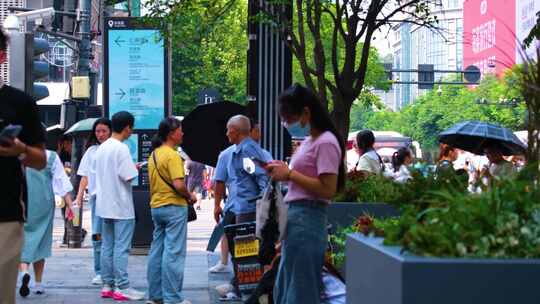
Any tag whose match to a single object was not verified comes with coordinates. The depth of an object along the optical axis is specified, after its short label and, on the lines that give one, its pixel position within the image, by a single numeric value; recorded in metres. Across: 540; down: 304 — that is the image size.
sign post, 17.66
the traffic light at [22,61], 11.38
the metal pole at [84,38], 22.69
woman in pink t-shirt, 7.28
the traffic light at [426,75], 62.30
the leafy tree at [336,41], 13.52
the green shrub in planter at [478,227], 5.14
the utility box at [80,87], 21.95
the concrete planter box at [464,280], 4.95
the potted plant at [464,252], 4.96
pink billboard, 114.44
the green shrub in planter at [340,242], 10.11
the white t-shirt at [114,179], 11.78
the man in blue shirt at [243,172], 11.55
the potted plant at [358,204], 10.99
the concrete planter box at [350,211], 11.00
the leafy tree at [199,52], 14.35
